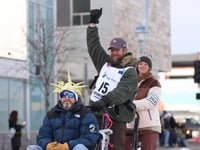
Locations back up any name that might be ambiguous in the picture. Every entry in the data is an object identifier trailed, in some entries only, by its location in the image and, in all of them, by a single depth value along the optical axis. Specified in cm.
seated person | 770
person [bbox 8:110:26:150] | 2580
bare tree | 2920
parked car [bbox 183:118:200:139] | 4217
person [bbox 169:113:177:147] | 3528
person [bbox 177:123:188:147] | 3494
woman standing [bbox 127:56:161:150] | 933
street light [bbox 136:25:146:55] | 2610
